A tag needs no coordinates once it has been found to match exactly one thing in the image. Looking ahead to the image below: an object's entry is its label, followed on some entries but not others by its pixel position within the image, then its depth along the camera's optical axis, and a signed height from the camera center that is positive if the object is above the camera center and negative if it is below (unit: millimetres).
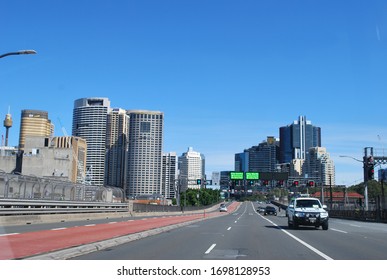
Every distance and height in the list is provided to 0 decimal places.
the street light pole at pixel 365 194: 53819 +428
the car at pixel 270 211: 70688 -2556
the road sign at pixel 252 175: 88000 +3746
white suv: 26781 -1148
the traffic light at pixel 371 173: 43988 +2431
